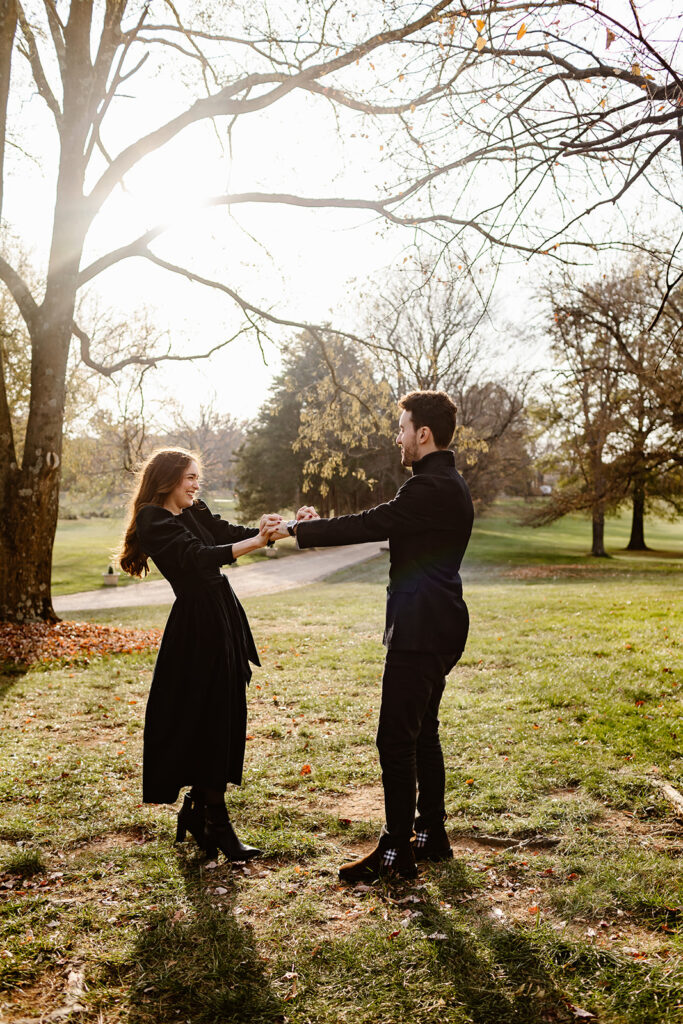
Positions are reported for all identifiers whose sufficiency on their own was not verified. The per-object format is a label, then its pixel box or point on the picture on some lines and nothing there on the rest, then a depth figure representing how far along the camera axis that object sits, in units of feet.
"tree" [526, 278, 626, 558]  85.50
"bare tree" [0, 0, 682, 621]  31.01
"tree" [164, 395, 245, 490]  114.73
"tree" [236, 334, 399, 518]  117.39
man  11.53
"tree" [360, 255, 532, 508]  82.38
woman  12.53
